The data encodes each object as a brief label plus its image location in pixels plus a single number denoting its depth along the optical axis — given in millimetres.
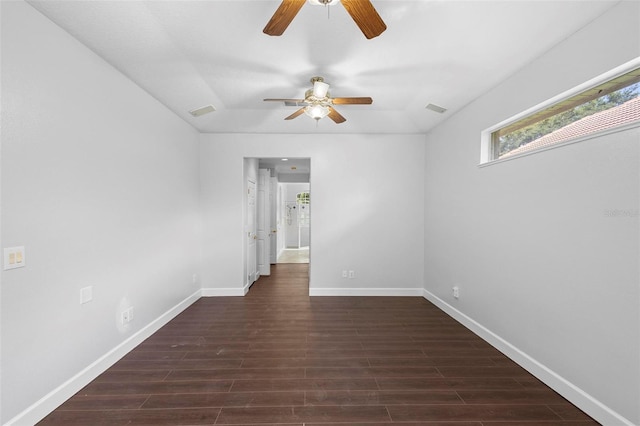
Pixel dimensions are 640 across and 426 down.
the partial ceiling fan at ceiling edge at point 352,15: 1382
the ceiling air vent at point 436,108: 3222
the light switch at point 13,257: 1491
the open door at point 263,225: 5547
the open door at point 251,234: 4508
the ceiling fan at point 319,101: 2539
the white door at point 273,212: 6395
